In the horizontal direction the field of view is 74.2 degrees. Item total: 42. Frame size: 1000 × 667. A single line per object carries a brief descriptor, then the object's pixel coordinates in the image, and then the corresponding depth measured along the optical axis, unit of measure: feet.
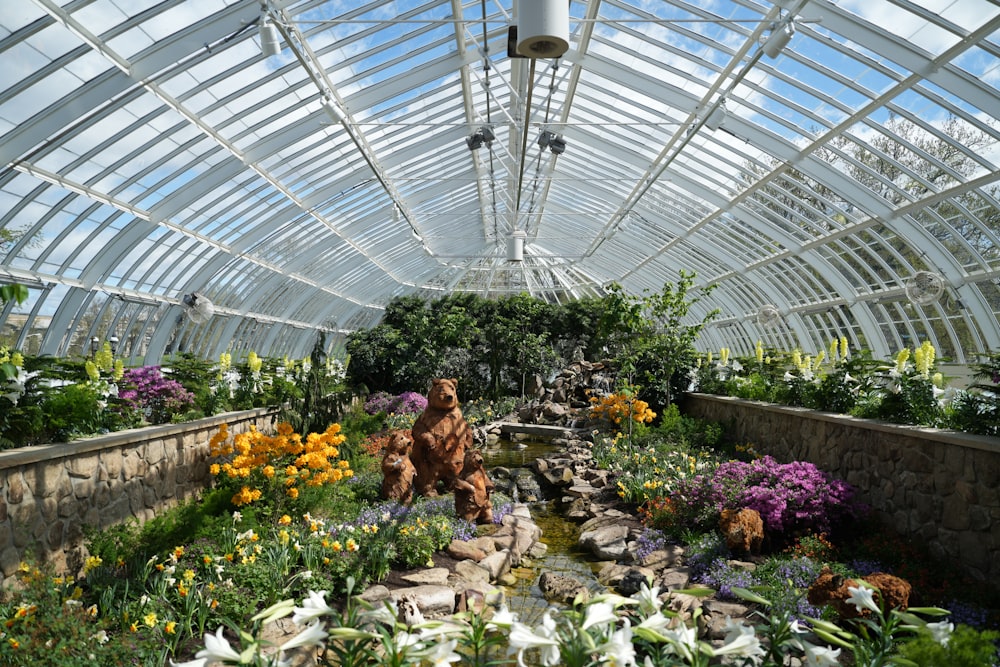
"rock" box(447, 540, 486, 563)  21.55
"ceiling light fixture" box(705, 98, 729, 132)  37.22
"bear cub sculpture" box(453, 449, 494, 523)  24.62
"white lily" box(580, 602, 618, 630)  5.51
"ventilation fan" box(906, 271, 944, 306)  36.65
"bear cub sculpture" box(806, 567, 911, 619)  14.57
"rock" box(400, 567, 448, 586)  18.89
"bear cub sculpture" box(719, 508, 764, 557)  20.40
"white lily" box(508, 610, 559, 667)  5.13
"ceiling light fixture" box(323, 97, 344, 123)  35.35
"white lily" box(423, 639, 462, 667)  5.40
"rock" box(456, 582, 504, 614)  17.69
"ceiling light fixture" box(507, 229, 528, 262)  62.64
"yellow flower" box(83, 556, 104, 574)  15.91
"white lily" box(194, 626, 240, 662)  5.15
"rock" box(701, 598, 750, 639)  16.21
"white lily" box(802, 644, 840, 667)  5.46
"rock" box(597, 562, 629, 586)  21.02
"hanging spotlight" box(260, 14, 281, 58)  27.21
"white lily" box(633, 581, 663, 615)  6.17
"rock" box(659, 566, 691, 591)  19.35
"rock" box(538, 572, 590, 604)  20.01
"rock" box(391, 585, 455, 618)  17.29
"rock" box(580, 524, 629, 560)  23.54
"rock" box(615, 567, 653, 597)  19.34
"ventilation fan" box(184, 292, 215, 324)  41.32
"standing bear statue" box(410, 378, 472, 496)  26.04
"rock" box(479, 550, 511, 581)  21.08
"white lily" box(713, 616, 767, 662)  5.46
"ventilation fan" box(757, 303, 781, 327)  55.62
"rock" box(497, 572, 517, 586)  21.25
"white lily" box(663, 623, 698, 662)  5.58
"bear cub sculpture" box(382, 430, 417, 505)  25.27
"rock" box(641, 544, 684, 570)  21.62
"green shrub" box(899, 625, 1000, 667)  5.93
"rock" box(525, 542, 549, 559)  24.22
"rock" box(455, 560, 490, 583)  20.15
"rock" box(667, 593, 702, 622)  17.41
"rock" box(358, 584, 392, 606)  17.17
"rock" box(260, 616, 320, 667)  13.56
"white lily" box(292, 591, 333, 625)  5.70
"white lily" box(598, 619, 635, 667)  5.25
